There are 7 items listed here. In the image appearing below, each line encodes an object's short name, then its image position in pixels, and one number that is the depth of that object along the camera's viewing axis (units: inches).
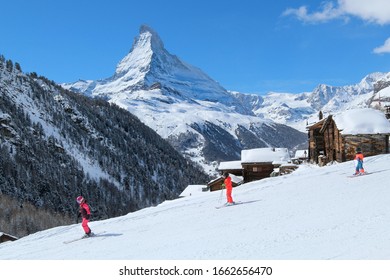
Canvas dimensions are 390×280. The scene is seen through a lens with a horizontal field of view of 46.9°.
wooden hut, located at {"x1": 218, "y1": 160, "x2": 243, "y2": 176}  2694.4
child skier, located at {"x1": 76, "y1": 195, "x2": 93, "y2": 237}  736.3
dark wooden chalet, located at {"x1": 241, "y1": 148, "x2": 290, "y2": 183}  2491.1
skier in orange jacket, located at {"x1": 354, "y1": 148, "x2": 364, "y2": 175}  948.0
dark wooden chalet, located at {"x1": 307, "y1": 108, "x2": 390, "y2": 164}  1587.1
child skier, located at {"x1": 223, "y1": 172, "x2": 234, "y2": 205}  845.8
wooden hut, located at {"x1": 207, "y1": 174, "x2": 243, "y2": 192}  2359.7
